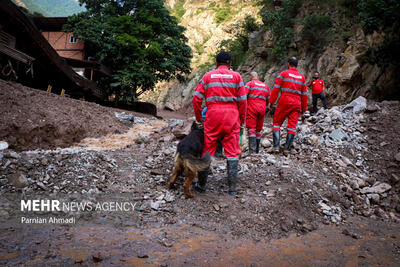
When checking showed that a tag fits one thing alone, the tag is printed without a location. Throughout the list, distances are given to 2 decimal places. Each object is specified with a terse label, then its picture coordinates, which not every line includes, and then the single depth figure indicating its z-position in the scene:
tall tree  17.81
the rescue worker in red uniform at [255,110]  5.34
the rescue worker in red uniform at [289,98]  4.97
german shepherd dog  3.36
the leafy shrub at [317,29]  13.76
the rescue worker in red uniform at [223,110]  3.50
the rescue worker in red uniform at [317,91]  9.08
